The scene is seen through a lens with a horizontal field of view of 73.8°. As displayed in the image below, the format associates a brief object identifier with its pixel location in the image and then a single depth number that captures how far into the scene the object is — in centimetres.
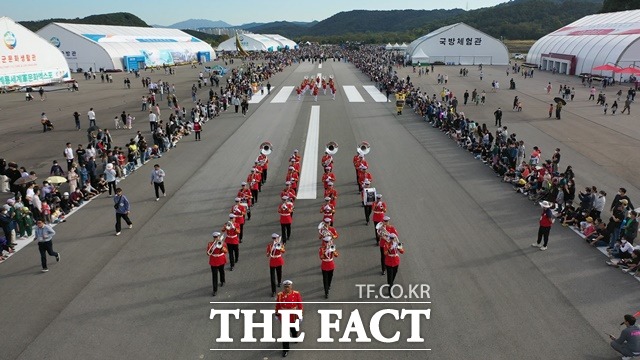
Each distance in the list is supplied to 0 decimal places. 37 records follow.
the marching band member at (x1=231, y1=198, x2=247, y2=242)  1135
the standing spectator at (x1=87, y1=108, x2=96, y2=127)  2695
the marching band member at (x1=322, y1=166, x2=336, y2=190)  1362
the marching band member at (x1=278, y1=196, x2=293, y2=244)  1184
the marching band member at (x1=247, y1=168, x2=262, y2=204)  1462
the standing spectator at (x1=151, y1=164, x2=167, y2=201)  1523
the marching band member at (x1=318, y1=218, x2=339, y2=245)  951
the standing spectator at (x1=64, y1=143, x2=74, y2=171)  1867
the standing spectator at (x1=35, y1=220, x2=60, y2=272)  1048
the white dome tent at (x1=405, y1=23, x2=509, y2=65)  7444
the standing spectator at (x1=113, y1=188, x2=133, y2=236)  1277
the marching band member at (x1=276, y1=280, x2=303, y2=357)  758
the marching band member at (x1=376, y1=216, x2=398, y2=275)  965
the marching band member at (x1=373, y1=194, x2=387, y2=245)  1184
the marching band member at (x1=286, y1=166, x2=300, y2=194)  1385
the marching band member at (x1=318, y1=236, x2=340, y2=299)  928
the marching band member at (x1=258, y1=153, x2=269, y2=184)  1616
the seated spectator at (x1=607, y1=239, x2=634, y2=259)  1078
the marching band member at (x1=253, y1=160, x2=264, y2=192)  1543
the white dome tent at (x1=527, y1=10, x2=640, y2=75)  4753
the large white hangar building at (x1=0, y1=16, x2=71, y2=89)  4609
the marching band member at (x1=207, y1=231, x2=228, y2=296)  943
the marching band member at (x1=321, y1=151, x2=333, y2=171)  1543
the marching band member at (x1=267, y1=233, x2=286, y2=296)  941
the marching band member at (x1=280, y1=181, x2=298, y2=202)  1246
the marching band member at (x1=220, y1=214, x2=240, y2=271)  1037
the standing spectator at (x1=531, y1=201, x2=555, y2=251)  1120
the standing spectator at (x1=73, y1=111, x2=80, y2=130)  2750
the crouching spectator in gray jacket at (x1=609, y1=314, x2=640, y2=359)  732
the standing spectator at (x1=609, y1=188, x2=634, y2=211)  1217
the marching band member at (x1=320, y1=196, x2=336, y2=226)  1178
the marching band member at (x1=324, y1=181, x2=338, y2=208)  1285
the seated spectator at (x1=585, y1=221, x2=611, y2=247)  1163
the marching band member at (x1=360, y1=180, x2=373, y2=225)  1332
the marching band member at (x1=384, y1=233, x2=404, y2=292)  948
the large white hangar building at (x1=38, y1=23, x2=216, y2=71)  6550
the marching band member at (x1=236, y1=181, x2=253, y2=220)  1273
